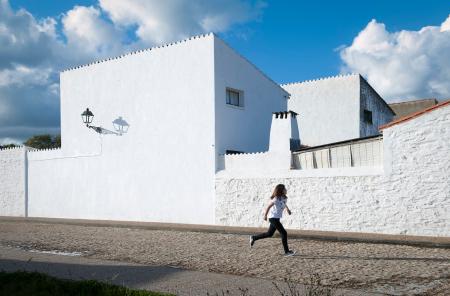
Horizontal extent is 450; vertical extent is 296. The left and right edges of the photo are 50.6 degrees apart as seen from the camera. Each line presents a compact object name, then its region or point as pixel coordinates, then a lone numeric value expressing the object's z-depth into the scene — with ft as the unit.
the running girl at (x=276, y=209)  30.68
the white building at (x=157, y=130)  52.08
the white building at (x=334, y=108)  75.05
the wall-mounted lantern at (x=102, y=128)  58.95
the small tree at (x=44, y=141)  137.69
